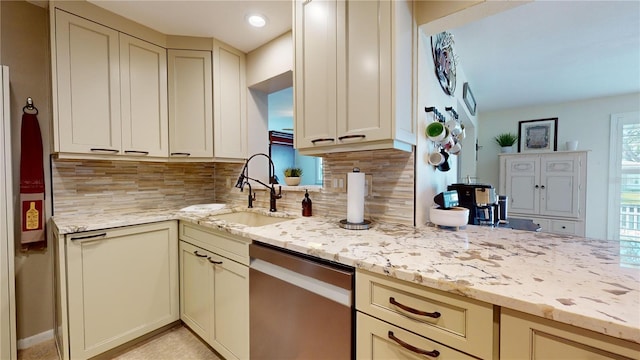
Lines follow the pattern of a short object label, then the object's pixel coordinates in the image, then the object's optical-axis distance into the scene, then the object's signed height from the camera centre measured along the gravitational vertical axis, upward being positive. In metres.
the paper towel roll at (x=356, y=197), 1.42 -0.13
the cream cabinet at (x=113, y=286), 1.49 -0.73
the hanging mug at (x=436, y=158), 1.53 +0.10
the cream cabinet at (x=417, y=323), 0.70 -0.47
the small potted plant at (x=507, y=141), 4.30 +0.56
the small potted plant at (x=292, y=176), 2.07 -0.02
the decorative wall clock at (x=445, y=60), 1.70 +0.84
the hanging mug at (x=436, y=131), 1.48 +0.25
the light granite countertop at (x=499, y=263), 0.59 -0.31
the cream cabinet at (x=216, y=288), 1.41 -0.73
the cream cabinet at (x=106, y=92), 1.64 +0.59
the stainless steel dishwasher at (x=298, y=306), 0.97 -0.58
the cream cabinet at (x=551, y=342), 0.55 -0.40
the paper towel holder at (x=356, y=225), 1.38 -0.28
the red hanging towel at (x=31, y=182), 1.66 -0.05
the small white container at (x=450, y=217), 1.33 -0.23
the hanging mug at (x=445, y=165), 1.66 +0.06
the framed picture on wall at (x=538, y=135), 4.11 +0.65
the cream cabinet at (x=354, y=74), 1.20 +0.52
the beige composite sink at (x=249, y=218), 2.00 -0.36
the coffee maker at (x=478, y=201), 1.61 -0.18
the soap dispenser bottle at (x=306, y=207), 1.82 -0.24
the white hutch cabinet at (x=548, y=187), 3.57 -0.21
